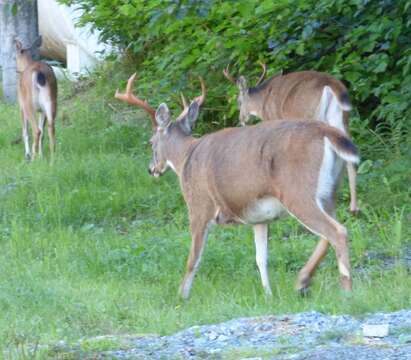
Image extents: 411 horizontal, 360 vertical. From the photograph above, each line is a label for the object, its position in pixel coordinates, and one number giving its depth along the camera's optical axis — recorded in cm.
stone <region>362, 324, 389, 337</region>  1181
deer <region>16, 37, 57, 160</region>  2987
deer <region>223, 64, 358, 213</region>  2344
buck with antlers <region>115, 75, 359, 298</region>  1587
